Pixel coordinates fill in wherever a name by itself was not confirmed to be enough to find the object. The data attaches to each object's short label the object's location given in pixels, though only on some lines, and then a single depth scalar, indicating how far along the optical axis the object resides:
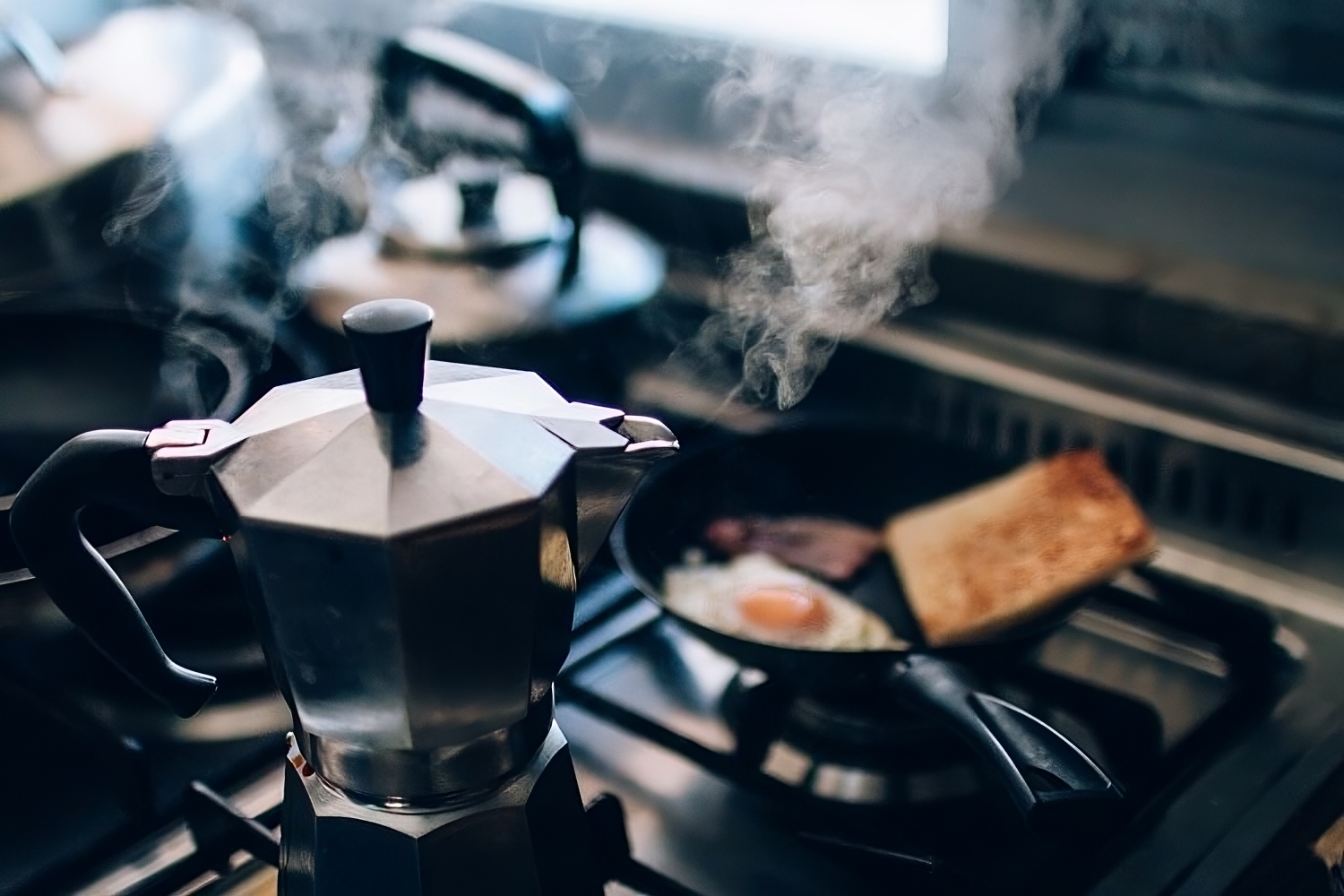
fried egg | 0.76
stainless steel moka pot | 0.42
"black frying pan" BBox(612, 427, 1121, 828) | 0.60
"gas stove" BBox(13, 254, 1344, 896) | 0.59
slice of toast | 0.71
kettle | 0.82
